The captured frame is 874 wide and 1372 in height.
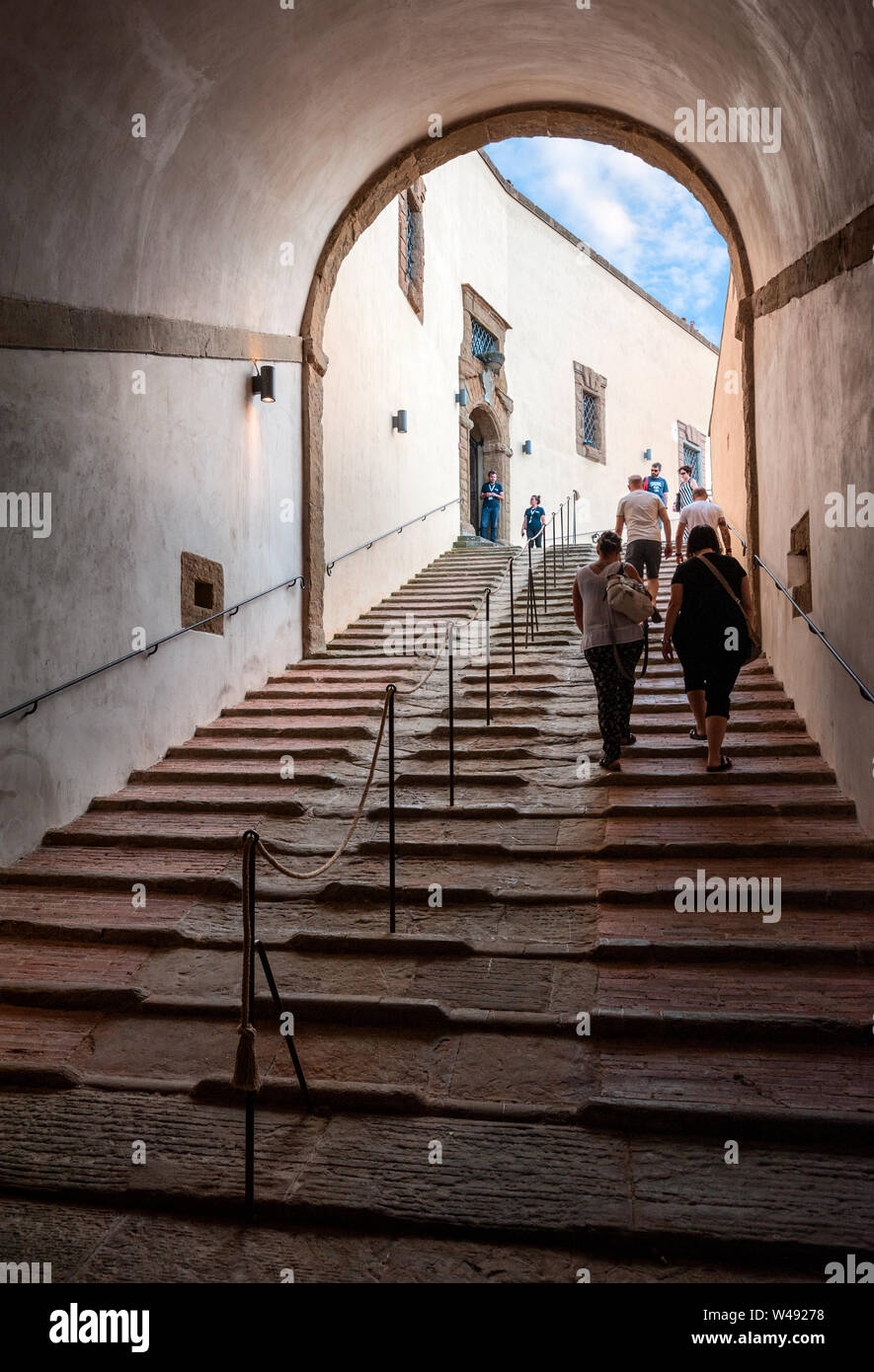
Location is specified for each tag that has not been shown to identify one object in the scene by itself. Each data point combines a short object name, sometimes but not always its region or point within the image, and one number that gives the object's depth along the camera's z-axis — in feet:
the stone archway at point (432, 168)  26.27
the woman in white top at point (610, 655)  19.29
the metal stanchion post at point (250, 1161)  8.99
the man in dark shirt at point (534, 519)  50.21
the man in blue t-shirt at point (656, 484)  48.44
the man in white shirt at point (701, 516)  27.27
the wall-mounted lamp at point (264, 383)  26.58
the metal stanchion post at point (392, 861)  13.89
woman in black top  18.56
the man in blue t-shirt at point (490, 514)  55.72
